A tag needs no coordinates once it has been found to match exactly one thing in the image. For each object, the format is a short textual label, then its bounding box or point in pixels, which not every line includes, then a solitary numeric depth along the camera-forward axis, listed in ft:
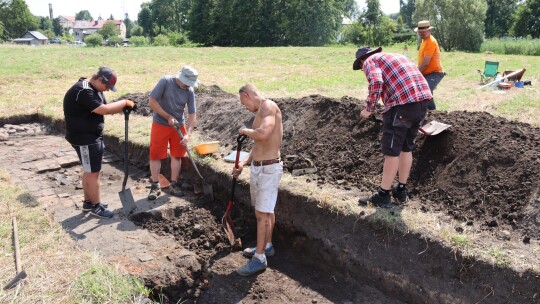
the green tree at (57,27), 437.58
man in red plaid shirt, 14.51
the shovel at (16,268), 11.82
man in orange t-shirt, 22.53
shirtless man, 13.92
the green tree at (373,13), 167.73
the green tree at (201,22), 158.92
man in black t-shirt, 16.37
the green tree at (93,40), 201.36
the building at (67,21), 486.43
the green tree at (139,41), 200.86
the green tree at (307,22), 154.40
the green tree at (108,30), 294.66
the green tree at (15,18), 253.44
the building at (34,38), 238.52
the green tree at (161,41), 181.98
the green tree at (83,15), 611.63
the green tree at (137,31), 296.90
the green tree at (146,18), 272.92
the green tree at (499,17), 184.24
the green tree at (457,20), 114.62
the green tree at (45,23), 383.04
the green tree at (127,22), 440.53
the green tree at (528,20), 154.81
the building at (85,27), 425.81
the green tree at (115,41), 238.07
